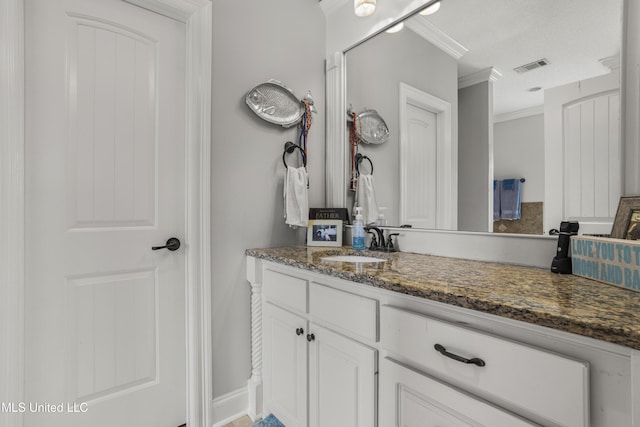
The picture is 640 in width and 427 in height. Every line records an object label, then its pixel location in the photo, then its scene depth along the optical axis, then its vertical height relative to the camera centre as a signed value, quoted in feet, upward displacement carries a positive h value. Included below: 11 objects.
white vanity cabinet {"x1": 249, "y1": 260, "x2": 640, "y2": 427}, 2.06 -1.33
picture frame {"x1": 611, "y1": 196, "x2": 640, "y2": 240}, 3.00 -0.06
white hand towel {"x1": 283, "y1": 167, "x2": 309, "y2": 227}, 5.92 +0.29
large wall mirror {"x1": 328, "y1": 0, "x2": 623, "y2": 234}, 3.57 +1.43
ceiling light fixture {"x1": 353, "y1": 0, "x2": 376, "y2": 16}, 5.82 +3.87
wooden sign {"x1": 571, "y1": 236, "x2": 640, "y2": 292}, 2.62 -0.43
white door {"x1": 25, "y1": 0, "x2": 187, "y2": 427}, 4.16 -0.02
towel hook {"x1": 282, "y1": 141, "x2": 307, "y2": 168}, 6.17 +1.30
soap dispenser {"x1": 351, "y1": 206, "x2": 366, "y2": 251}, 5.65 -0.37
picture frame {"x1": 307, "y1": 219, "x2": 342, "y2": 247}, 6.12 -0.37
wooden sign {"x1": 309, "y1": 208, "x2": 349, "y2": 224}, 6.20 +0.01
